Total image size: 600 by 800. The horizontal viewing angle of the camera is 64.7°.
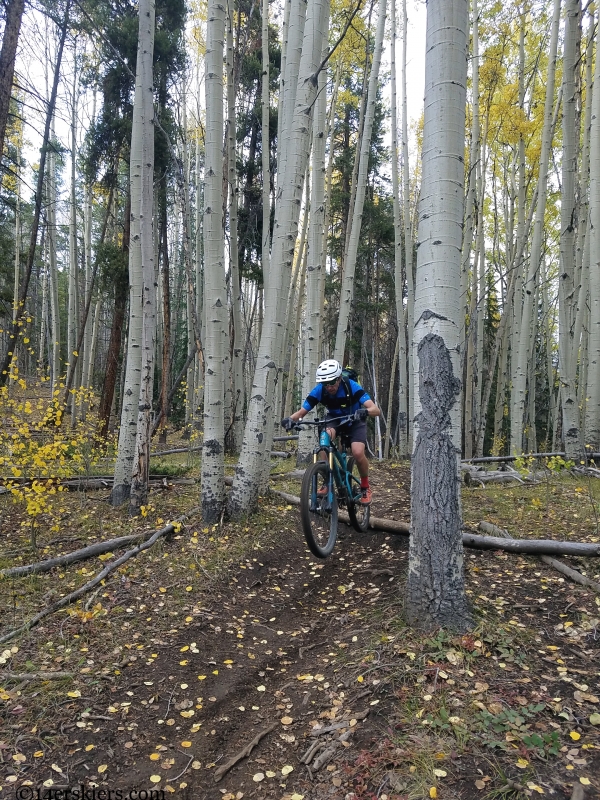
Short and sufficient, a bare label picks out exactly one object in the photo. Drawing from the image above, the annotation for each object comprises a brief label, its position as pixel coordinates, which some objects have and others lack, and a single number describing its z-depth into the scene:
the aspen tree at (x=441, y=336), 3.09
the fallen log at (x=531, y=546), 3.88
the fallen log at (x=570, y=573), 3.53
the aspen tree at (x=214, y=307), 5.41
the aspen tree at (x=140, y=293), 6.03
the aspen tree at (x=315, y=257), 8.11
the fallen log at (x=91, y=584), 3.77
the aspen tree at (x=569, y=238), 6.96
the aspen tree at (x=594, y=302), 7.63
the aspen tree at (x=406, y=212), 11.47
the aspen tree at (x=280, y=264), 5.21
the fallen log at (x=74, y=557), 4.70
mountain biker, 4.85
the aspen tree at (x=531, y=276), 7.91
